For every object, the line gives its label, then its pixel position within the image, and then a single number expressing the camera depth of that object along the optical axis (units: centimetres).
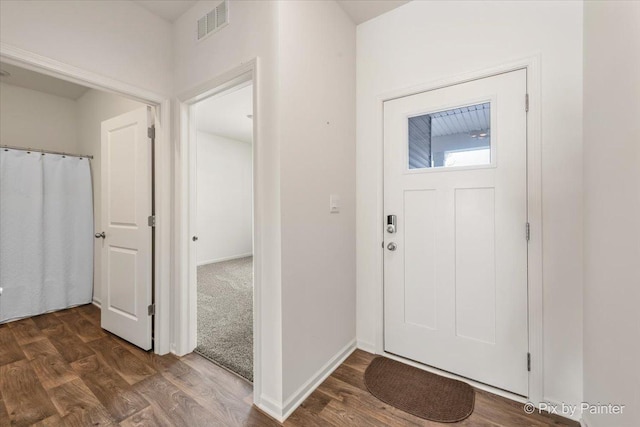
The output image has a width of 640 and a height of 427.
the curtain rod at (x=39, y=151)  287
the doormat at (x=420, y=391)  157
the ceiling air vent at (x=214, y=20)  187
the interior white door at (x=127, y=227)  224
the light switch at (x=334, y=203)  197
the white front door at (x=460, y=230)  167
